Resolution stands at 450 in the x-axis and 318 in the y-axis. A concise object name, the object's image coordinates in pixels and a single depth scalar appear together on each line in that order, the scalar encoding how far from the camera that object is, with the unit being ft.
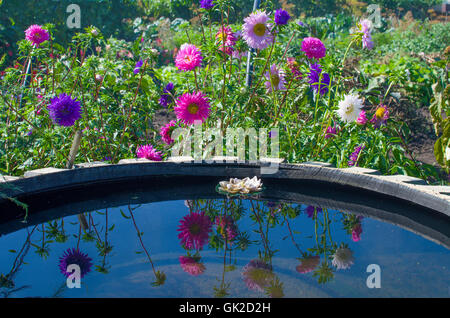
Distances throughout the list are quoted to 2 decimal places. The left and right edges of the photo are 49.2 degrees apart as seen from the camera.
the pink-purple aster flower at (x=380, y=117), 8.84
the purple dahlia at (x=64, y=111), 7.23
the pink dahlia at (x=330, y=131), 9.30
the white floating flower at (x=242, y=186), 6.93
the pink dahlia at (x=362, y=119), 8.76
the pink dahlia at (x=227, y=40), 8.64
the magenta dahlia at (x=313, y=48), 8.64
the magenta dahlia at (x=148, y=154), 8.13
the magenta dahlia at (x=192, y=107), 7.93
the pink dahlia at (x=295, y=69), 9.04
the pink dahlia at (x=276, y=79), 9.02
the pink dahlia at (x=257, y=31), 8.11
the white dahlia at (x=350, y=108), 8.07
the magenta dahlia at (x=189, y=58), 8.36
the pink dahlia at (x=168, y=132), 9.43
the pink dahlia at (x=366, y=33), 8.40
